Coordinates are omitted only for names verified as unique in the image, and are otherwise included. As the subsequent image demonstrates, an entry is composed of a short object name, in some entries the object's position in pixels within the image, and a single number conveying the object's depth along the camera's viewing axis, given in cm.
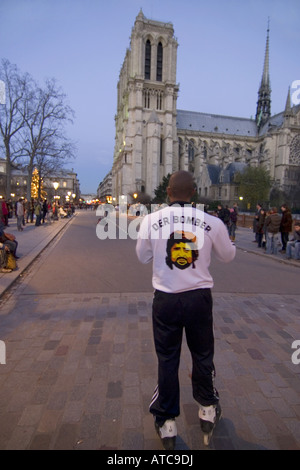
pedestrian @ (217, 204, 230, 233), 1572
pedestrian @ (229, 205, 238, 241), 1540
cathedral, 6631
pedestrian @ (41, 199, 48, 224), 2327
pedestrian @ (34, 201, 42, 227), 2117
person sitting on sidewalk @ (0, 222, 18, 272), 707
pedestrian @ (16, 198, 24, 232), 1619
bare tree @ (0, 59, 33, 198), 2558
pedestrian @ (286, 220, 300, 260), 989
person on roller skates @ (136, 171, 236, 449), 204
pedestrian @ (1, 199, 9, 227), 1322
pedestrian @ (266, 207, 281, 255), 1095
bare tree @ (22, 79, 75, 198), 2725
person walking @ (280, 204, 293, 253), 1146
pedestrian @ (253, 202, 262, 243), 1337
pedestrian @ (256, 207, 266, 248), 1256
